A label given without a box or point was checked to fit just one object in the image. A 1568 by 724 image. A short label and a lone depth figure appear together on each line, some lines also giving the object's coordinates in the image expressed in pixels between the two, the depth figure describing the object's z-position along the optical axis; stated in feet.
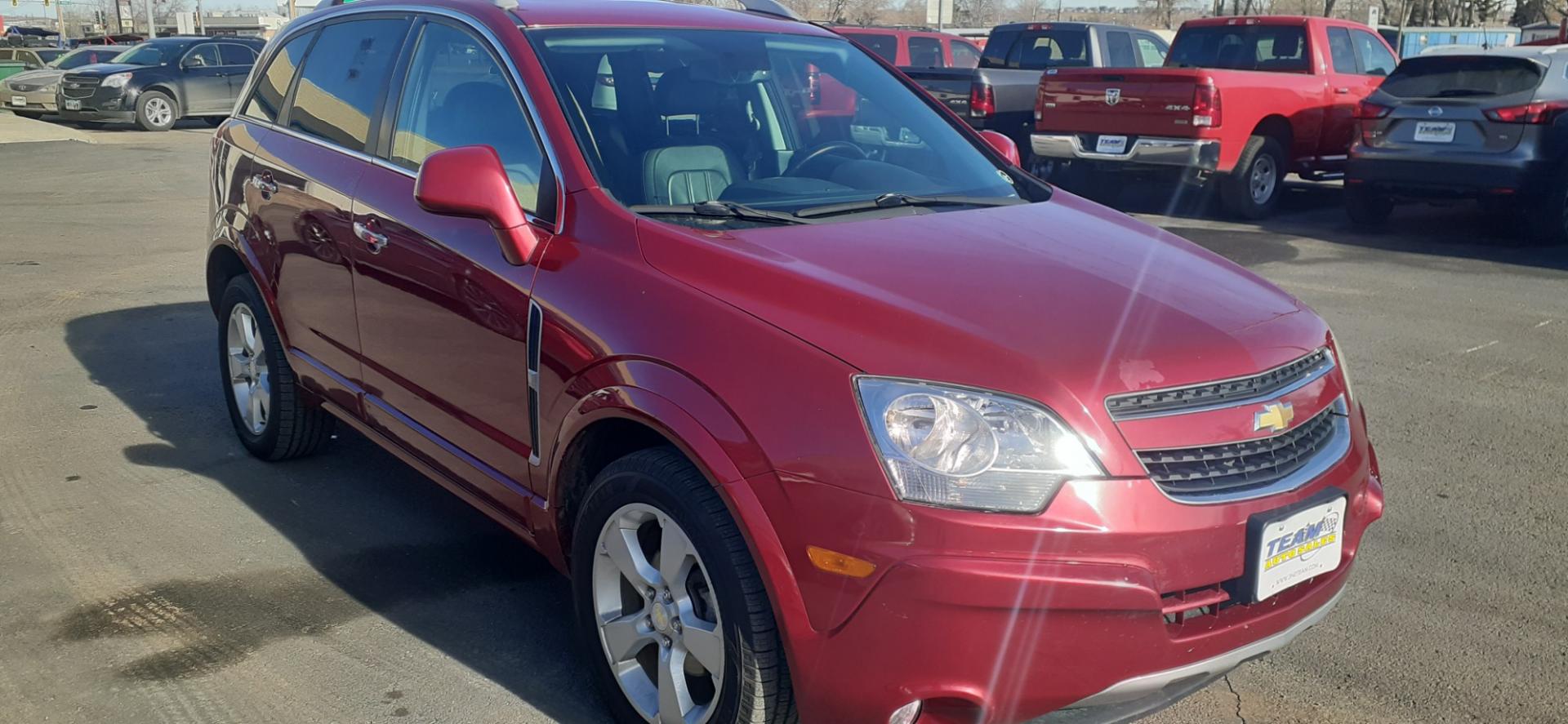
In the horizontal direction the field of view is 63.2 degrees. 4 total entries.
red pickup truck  36.58
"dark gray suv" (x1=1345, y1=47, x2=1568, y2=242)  31.76
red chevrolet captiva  7.84
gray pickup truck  44.86
